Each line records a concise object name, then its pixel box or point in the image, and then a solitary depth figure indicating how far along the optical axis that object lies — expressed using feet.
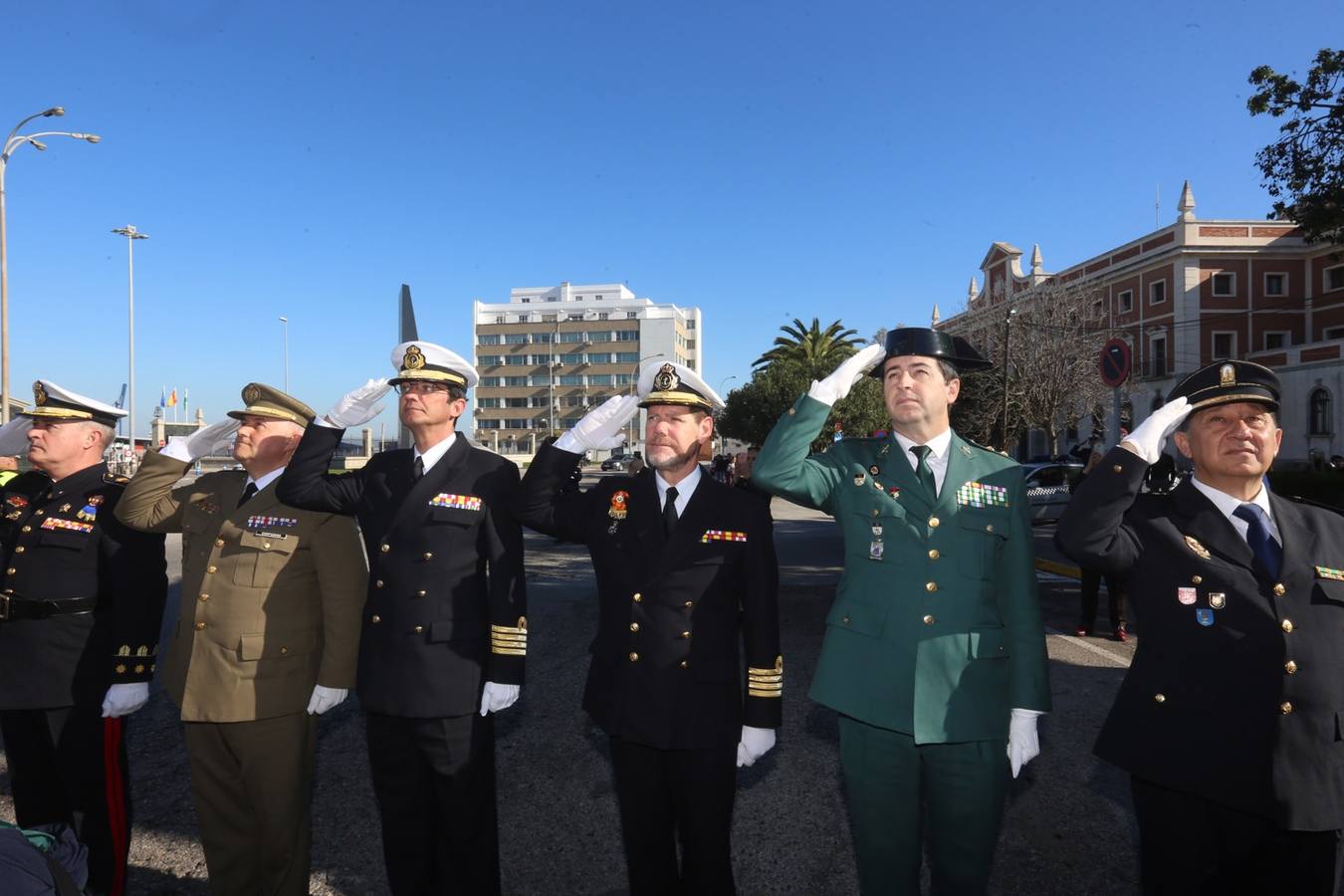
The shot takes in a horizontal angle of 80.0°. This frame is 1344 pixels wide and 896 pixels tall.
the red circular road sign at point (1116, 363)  26.50
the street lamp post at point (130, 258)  125.39
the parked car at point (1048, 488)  56.29
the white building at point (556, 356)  350.02
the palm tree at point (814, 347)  167.73
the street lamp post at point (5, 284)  68.59
